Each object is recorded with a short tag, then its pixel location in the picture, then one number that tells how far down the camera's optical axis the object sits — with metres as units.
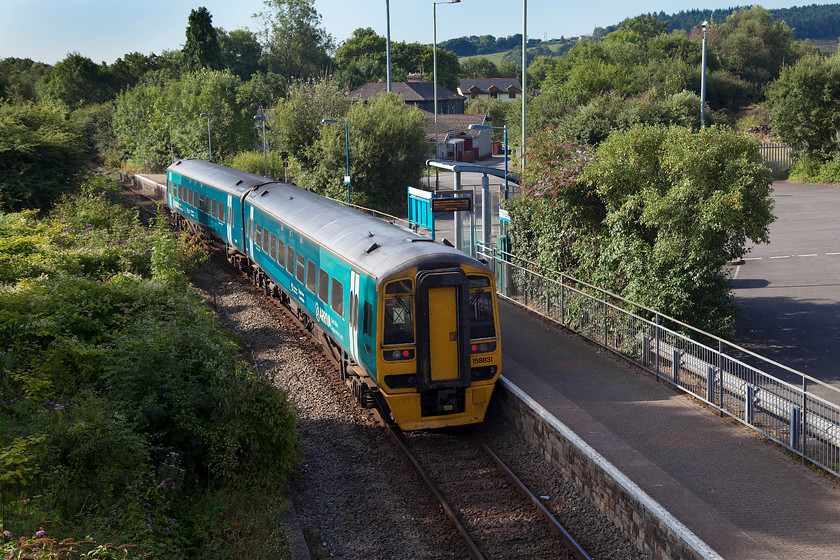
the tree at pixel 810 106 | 46.72
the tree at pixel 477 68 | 149.25
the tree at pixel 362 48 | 125.00
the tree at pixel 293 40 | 100.31
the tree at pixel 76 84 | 82.44
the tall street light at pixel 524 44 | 25.80
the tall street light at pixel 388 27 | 42.97
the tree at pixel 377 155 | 37.22
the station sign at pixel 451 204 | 18.75
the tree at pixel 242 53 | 98.31
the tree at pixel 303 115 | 39.78
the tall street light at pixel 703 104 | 43.96
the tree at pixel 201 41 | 78.69
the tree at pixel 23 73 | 86.38
